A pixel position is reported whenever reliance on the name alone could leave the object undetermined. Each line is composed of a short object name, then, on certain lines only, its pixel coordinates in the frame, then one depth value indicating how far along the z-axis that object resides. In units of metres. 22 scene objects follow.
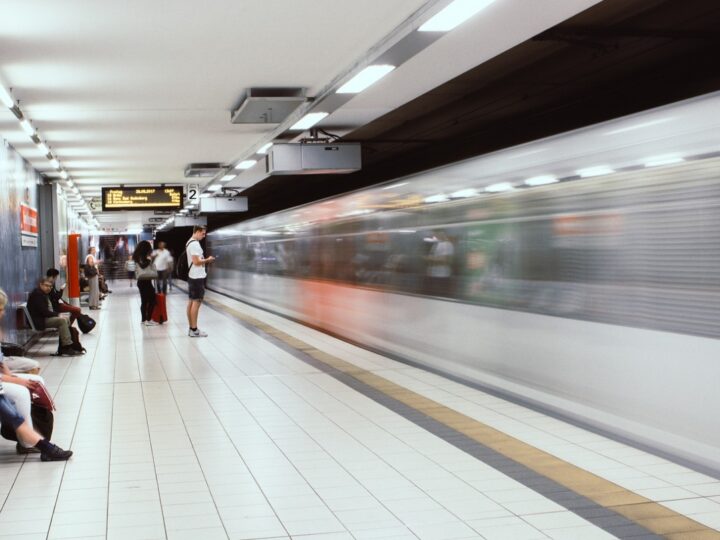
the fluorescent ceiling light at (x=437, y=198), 8.61
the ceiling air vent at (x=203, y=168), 15.45
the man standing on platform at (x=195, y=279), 12.41
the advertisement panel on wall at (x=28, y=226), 12.31
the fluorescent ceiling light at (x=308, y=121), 9.41
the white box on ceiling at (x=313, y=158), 11.51
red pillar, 16.12
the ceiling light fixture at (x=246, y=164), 14.28
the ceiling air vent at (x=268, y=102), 8.68
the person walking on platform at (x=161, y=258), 18.34
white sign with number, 19.75
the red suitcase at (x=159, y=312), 14.85
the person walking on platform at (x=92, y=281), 19.38
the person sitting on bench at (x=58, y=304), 10.98
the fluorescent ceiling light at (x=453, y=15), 5.22
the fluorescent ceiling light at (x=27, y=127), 9.49
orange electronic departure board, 17.70
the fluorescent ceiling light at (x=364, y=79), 7.17
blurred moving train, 4.75
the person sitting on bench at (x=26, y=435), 5.23
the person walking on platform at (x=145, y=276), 14.78
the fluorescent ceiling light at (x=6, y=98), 7.69
